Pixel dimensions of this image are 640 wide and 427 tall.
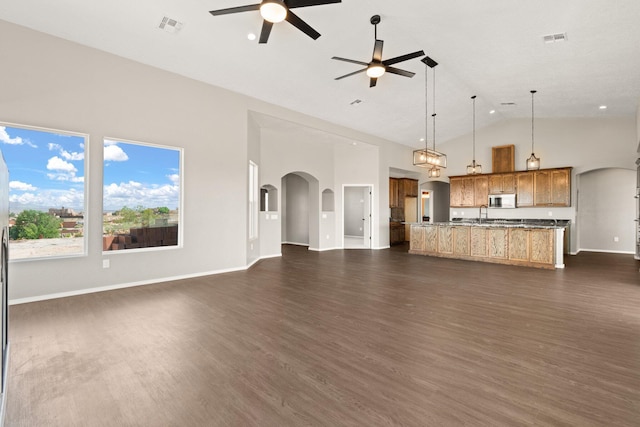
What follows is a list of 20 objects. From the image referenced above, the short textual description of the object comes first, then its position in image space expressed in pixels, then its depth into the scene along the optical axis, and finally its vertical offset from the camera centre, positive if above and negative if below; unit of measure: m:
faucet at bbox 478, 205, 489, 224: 10.56 +0.06
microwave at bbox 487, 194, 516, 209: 9.93 +0.43
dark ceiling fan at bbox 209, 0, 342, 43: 3.09 +2.14
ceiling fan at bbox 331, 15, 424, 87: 4.33 +2.18
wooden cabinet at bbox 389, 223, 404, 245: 11.45 -0.74
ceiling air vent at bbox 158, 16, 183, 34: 4.32 +2.71
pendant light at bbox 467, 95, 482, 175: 8.15 +2.59
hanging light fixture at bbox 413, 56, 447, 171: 6.24 +1.34
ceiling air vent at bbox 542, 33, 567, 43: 4.79 +2.79
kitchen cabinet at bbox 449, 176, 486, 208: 10.83 +0.79
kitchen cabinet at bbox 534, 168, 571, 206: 9.07 +0.80
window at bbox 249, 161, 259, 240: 7.36 +0.33
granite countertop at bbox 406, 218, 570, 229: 9.01 -0.25
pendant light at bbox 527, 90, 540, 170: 7.21 +1.21
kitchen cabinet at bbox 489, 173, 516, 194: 9.95 +1.01
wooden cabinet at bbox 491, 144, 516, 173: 10.01 +1.83
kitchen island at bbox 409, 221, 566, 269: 6.88 -0.73
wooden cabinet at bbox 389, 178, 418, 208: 11.46 +0.91
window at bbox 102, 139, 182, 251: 4.91 +0.31
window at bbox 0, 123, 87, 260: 4.17 +0.34
